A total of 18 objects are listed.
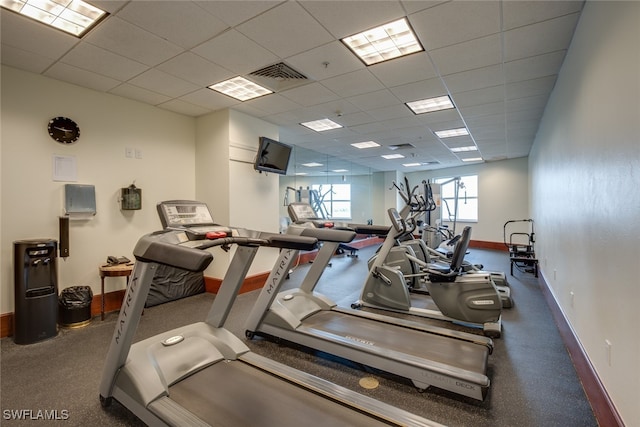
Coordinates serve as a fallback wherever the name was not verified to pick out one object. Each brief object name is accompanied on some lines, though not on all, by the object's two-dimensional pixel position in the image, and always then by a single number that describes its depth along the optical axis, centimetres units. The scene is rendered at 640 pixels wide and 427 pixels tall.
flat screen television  482
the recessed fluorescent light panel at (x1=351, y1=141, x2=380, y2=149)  694
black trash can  333
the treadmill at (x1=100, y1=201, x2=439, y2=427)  168
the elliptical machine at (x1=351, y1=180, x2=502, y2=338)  315
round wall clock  344
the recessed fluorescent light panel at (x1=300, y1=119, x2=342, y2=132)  535
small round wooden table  355
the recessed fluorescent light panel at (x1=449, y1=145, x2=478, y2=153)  745
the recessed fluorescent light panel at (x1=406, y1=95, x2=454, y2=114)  425
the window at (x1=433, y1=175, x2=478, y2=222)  1051
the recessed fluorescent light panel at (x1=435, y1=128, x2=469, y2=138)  584
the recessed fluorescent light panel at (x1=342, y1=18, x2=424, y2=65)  261
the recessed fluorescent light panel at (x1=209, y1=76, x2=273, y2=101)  371
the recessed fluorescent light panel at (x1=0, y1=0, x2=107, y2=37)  227
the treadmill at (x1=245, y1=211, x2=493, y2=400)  218
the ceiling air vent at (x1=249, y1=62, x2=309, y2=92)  331
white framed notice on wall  347
